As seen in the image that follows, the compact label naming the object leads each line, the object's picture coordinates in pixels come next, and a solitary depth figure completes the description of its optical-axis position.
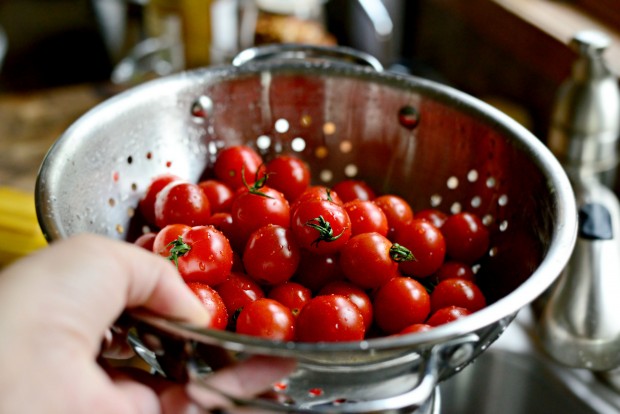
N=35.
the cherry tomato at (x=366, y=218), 0.70
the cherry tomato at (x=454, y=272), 0.73
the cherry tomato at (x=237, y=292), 0.66
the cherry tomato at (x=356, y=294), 0.67
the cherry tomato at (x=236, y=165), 0.80
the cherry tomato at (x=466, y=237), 0.74
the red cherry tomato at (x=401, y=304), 0.65
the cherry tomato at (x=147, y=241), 0.72
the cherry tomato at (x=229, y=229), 0.73
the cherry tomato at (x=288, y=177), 0.80
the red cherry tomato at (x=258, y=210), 0.70
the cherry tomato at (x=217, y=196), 0.79
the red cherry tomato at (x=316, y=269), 0.71
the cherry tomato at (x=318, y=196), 0.69
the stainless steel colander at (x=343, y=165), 0.50
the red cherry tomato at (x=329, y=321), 0.59
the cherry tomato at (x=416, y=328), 0.60
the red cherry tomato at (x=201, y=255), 0.64
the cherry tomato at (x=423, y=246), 0.70
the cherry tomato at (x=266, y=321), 0.58
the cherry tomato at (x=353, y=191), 0.81
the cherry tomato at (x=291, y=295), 0.66
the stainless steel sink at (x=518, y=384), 0.82
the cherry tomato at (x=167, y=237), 0.65
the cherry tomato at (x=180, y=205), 0.71
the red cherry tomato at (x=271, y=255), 0.66
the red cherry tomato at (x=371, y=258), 0.66
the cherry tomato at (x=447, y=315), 0.62
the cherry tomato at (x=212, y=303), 0.61
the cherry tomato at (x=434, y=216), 0.78
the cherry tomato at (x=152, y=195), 0.77
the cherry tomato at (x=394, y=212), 0.76
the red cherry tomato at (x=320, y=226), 0.65
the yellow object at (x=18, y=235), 0.96
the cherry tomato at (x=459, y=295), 0.66
